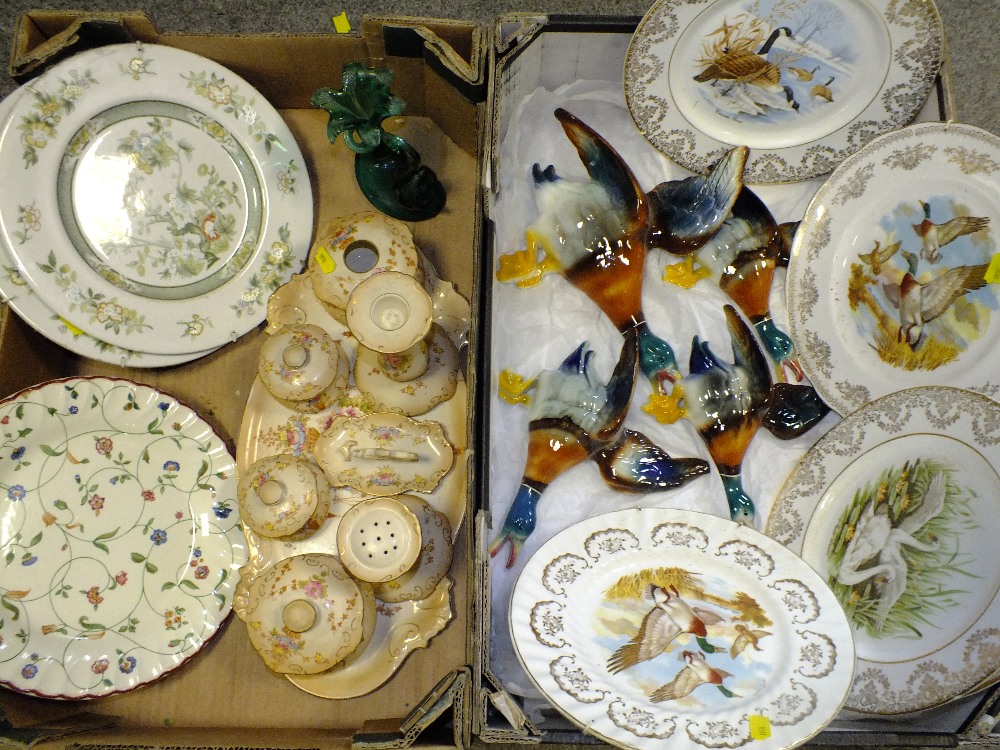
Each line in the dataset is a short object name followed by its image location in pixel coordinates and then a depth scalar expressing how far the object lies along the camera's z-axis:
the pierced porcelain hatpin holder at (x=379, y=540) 1.01
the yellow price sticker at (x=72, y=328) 1.19
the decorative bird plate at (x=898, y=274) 1.04
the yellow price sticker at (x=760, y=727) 0.90
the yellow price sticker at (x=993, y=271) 1.03
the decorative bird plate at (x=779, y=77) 1.07
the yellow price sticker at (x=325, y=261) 1.16
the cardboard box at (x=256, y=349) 1.11
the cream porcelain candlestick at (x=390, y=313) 1.02
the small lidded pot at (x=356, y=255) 1.15
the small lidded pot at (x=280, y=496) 1.07
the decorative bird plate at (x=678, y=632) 0.91
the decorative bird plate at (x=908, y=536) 0.97
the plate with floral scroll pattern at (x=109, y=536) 1.15
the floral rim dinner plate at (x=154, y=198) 1.19
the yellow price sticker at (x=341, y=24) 1.26
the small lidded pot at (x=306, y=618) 1.00
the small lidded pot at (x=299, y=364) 1.11
